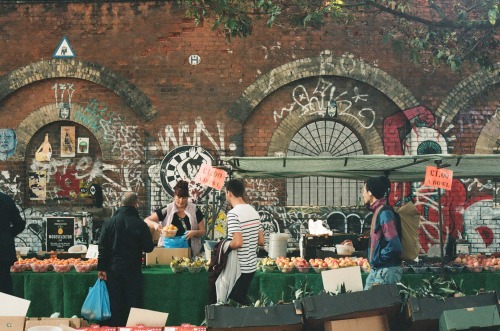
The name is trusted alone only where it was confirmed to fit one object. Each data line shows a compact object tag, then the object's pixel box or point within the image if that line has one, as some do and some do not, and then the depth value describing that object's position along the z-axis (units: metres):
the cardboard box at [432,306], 5.88
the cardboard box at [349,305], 5.76
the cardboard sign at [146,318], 6.18
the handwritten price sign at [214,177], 10.90
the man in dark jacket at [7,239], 8.75
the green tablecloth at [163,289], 9.27
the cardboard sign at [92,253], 10.16
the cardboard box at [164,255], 10.01
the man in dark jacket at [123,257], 8.60
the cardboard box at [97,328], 6.08
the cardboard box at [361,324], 5.77
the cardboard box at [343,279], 6.23
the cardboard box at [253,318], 5.72
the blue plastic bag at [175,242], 10.09
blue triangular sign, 16.38
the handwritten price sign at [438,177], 9.49
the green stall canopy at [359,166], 10.63
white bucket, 10.48
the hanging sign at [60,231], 15.42
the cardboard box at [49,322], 5.88
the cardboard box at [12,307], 5.88
